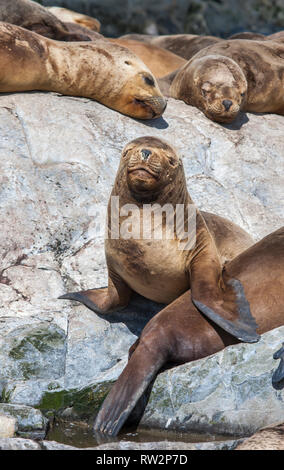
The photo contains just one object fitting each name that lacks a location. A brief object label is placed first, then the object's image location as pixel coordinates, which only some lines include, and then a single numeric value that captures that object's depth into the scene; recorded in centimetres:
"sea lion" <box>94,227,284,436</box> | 981
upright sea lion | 1105
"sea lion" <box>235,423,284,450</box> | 761
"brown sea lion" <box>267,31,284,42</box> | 2395
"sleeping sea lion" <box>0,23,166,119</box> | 1560
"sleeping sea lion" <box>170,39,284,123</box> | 1730
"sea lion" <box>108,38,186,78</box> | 2254
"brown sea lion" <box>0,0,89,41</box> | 1983
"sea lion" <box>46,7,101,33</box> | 2867
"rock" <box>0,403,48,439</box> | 895
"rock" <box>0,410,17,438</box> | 870
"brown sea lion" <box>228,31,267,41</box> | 2440
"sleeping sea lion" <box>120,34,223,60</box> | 2468
